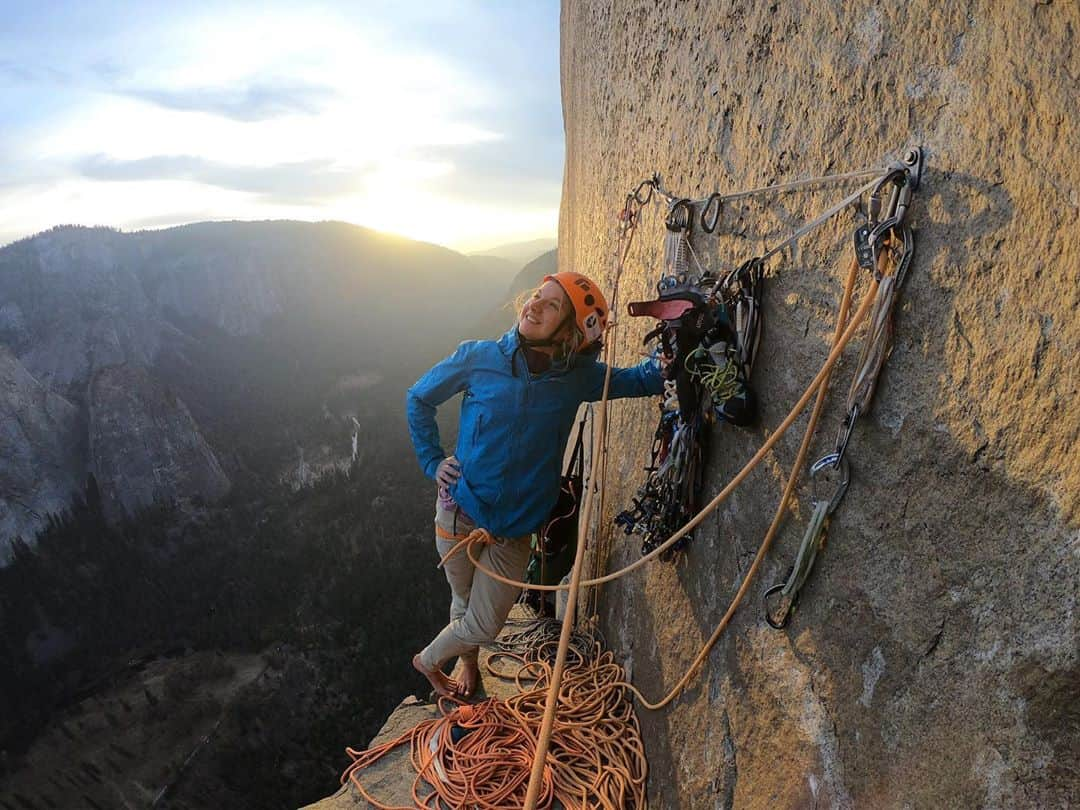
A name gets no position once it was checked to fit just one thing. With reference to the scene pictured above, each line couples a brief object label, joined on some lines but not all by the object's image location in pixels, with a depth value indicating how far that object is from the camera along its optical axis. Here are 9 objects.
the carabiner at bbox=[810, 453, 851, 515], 1.34
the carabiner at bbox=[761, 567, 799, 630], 1.53
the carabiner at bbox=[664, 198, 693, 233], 2.28
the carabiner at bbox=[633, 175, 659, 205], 2.80
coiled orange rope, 2.39
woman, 2.22
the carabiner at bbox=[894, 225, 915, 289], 1.18
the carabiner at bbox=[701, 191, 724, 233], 2.02
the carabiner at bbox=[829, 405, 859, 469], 1.30
